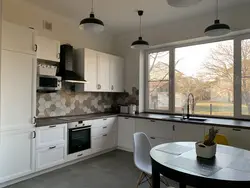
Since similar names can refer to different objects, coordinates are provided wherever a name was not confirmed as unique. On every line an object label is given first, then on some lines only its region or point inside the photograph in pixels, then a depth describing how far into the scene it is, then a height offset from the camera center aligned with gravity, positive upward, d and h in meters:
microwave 3.46 +0.26
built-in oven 3.72 -0.78
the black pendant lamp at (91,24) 2.48 +0.92
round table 1.46 -0.59
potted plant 1.88 -0.48
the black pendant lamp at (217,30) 2.38 +0.82
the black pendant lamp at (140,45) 3.43 +0.91
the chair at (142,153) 2.48 -0.77
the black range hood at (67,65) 3.96 +0.64
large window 3.82 +0.44
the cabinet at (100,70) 4.34 +0.63
